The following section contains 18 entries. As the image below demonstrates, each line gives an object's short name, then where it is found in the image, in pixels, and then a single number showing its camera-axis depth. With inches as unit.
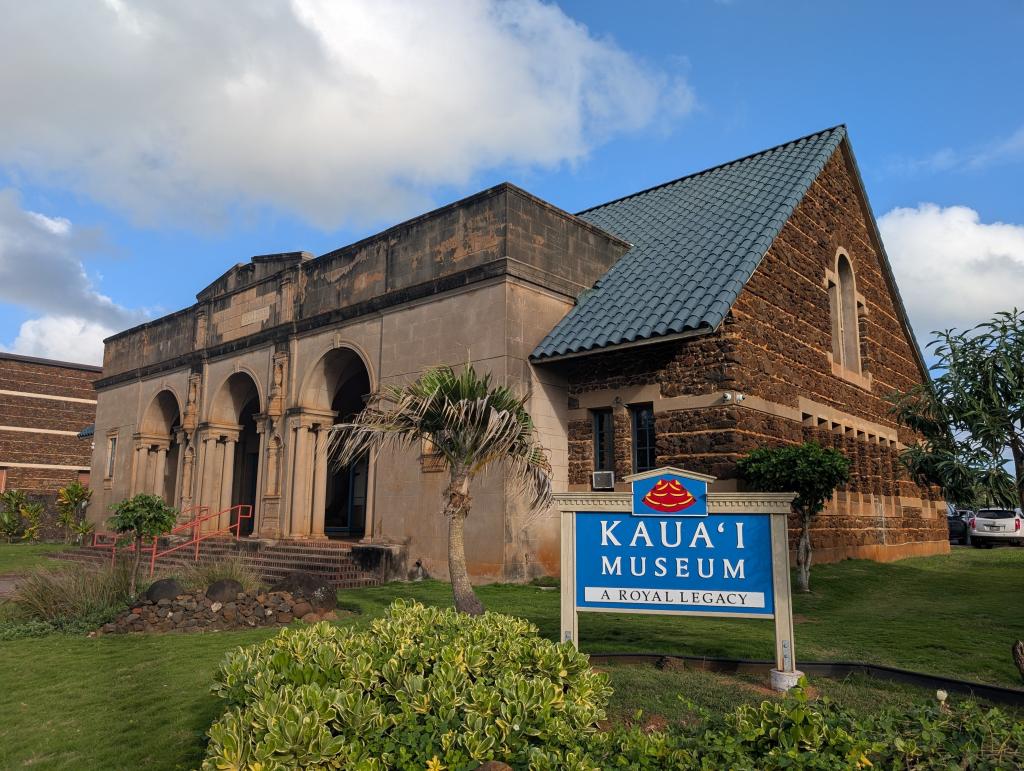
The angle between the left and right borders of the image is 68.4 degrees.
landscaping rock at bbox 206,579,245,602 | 462.3
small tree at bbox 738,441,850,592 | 502.6
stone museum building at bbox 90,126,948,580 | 595.1
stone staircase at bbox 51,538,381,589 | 632.4
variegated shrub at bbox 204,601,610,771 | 151.1
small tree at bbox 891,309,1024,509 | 394.9
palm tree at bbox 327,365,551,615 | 384.2
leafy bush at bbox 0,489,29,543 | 1304.1
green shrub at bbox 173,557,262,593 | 510.0
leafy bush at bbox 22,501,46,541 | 1300.4
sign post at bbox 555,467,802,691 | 264.2
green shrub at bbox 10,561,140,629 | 465.4
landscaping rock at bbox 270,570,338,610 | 474.3
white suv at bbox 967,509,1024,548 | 1127.6
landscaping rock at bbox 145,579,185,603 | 461.4
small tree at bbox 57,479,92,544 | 1203.2
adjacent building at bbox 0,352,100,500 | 1747.0
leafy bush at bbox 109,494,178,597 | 546.0
